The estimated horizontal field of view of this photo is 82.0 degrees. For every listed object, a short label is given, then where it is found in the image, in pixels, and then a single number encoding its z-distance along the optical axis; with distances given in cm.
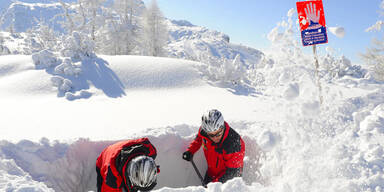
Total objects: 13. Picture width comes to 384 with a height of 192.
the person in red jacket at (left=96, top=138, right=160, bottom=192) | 189
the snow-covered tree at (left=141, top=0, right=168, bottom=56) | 1680
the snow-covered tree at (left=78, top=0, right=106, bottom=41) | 1622
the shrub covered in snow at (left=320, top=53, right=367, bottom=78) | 855
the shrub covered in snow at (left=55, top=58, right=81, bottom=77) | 628
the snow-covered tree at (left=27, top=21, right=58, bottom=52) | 1567
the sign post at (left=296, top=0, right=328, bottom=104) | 371
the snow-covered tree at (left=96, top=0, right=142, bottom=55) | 1727
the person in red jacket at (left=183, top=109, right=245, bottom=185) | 285
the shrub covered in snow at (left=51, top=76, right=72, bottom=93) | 556
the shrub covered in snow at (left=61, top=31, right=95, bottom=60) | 725
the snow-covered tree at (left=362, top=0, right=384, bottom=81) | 947
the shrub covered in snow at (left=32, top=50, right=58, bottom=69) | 670
